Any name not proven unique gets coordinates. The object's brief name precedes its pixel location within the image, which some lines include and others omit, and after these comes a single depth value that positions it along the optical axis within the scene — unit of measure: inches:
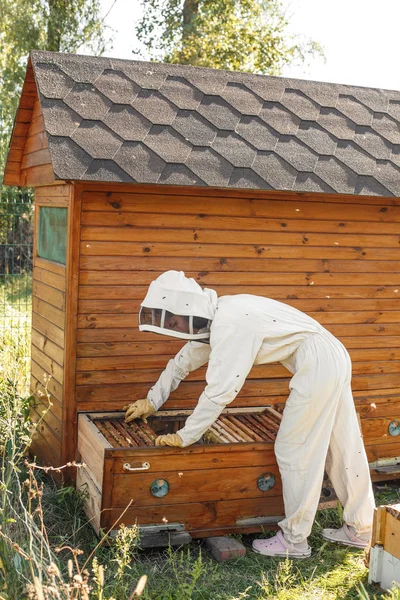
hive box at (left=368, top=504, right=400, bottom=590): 171.5
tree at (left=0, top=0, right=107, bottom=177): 677.9
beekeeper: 180.4
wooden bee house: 194.1
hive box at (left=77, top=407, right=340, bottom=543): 184.5
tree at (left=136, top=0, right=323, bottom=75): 688.4
